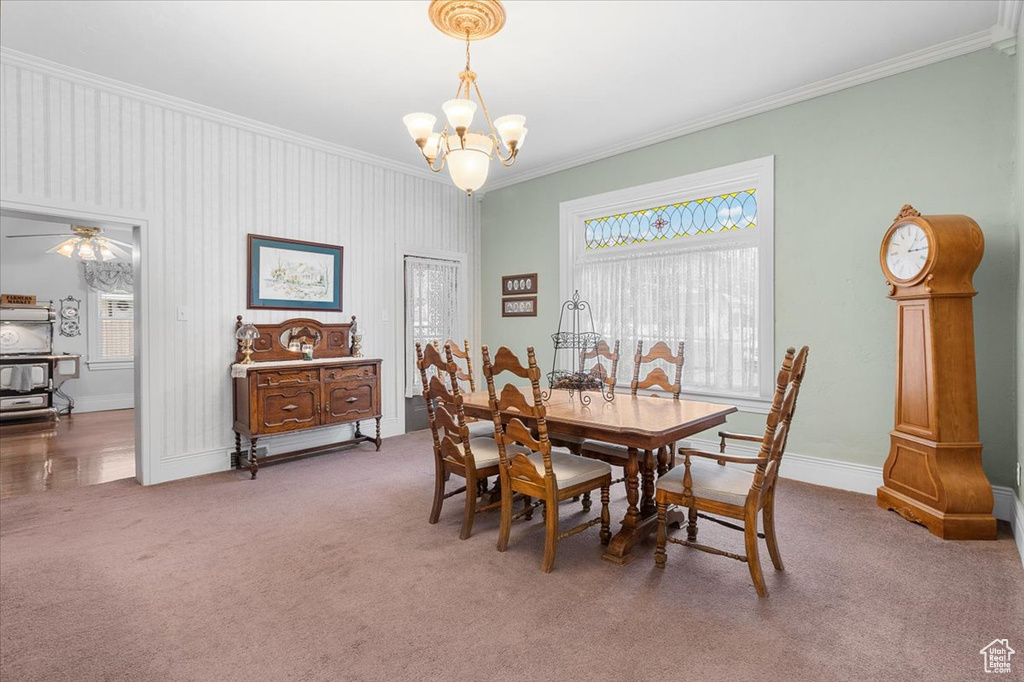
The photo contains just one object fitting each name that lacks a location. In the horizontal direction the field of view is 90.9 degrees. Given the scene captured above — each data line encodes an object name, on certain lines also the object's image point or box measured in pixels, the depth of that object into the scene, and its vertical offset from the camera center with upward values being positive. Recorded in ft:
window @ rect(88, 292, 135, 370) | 25.90 +0.22
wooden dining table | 7.93 -1.47
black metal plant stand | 17.26 +0.25
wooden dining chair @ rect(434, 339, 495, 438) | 11.52 -2.11
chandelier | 8.57 +3.70
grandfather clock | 9.27 -0.90
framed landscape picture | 15.05 +1.94
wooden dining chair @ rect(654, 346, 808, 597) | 7.00 -2.27
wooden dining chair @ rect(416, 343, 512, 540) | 8.98 -2.10
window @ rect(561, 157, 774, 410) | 13.70 +1.94
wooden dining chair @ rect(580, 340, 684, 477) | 9.93 -1.18
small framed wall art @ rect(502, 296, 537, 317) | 19.36 +1.18
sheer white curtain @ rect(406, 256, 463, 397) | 18.95 +1.24
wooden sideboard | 13.71 -1.47
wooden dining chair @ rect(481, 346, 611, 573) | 7.94 -2.25
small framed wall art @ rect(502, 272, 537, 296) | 19.31 +2.05
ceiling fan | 20.30 +3.92
